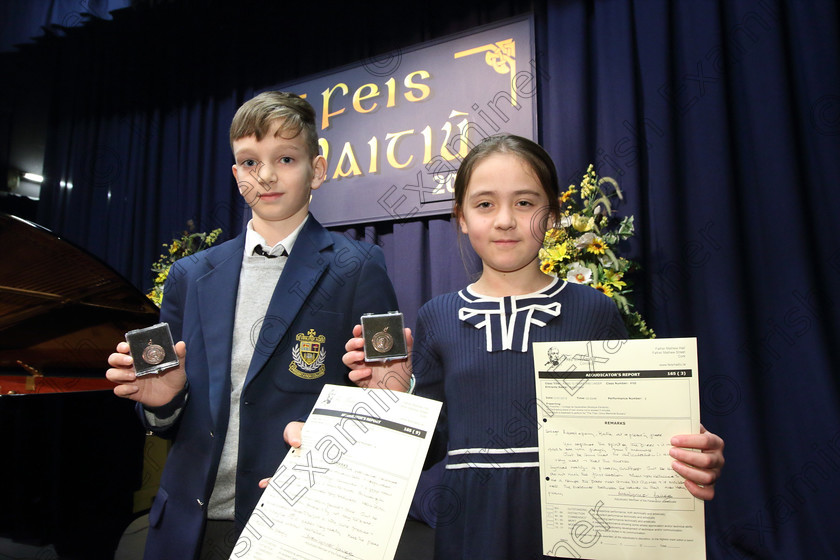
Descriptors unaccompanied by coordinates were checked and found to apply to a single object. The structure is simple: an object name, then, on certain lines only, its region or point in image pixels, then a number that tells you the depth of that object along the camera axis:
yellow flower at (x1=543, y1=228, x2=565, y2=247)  2.35
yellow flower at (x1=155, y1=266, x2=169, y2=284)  3.77
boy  1.03
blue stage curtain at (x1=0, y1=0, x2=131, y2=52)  3.99
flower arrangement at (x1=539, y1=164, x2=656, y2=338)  2.32
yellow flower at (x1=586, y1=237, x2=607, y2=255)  2.37
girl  0.94
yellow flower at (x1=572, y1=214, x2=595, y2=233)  2.40
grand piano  1.76
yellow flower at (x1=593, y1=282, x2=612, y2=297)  2.29
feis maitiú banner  3.22
